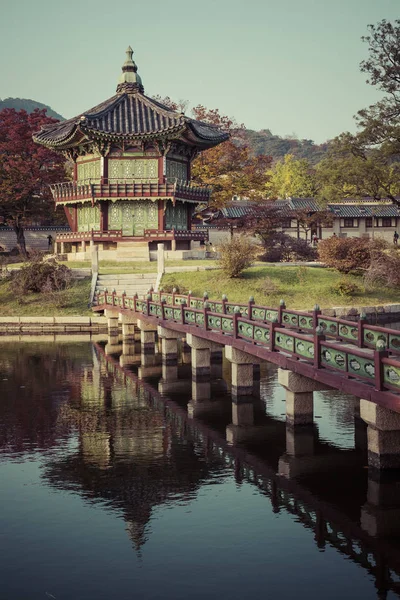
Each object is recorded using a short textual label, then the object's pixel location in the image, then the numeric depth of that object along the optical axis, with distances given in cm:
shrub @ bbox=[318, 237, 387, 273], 4738
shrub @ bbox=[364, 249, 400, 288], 4584
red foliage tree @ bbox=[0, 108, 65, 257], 6688
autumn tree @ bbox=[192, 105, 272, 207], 7200
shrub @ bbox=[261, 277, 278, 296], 4425
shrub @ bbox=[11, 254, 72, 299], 4575
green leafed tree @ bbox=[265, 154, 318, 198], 11106
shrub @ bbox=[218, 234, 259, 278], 4538
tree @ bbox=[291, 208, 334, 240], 7569
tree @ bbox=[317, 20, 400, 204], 5044
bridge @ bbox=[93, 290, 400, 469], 1521
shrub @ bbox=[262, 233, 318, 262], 5541
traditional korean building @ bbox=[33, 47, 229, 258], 5700
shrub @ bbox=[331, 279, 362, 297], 4453
